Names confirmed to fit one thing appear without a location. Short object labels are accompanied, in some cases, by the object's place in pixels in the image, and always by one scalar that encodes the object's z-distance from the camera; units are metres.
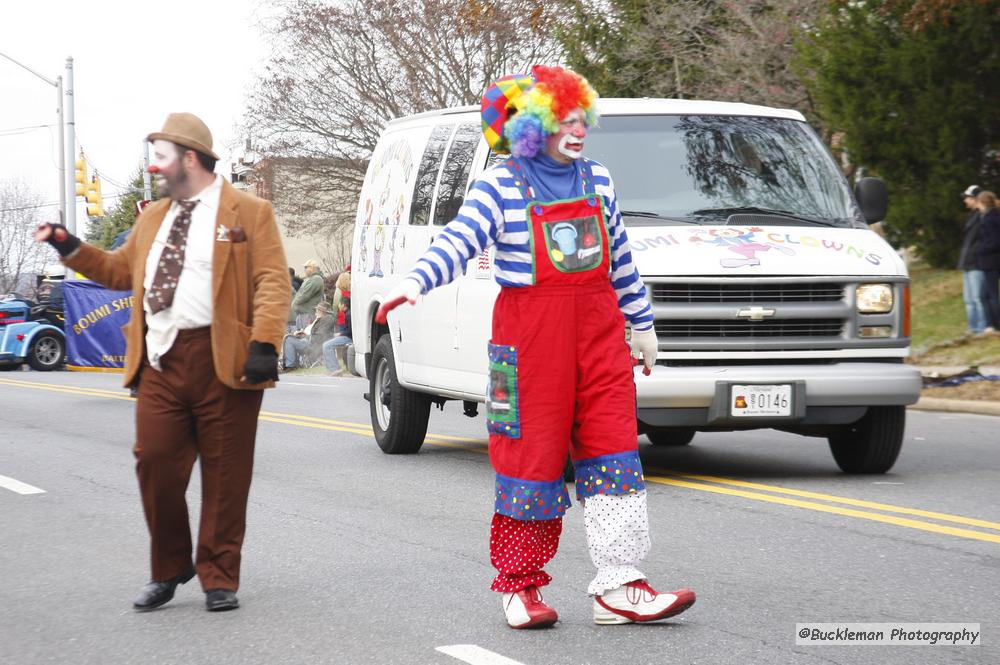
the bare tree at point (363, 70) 34.66
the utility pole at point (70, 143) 39.47
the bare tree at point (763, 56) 21.23
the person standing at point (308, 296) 23.91
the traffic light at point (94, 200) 37.78
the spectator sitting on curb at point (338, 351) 22.44
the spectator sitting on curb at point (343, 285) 21.55
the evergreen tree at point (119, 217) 83.82
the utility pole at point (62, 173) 40.47
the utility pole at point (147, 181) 45.50
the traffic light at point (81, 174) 37.14
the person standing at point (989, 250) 16.62
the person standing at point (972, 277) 16.81
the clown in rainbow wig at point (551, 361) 5.15
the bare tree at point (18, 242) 74.62
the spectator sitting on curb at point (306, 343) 24.02
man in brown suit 5.61
